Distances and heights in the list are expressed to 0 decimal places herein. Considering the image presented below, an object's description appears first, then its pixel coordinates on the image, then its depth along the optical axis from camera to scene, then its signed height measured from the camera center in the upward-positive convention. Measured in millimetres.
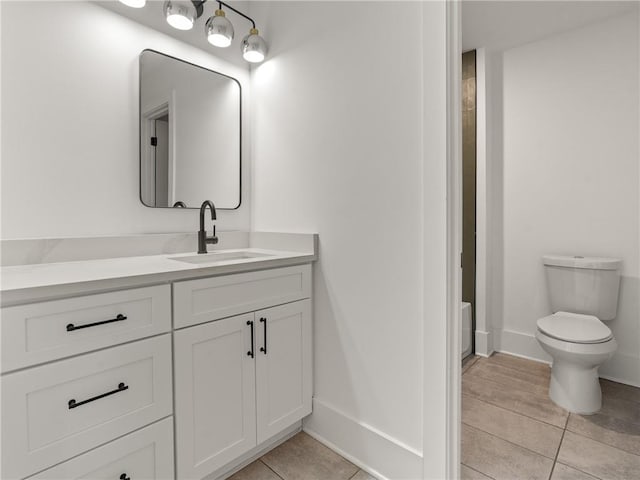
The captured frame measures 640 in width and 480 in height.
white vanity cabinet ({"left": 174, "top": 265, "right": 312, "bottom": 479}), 1203 -537
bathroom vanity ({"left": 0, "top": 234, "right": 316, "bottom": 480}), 892 -413
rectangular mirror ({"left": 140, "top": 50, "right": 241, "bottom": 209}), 1640 +560
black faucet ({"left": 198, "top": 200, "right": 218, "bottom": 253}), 1659 +6
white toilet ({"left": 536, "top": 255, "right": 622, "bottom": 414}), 1804 -517
